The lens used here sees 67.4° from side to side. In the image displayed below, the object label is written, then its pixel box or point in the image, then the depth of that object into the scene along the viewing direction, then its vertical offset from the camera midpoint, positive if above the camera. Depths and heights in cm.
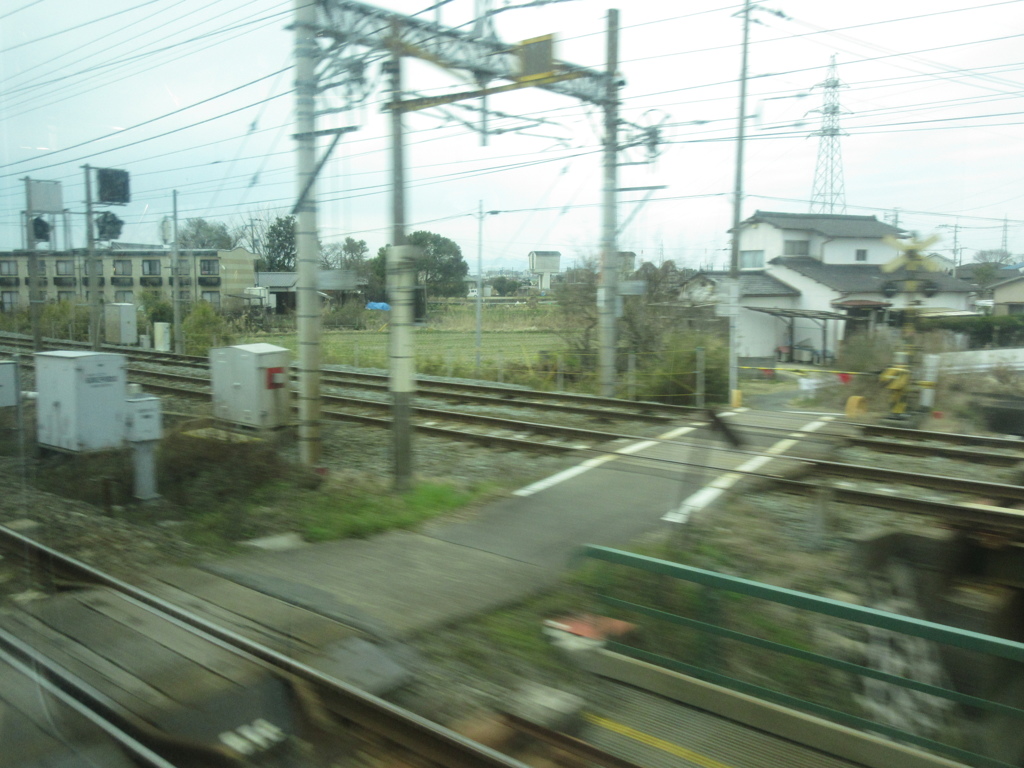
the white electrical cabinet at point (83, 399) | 859 -96
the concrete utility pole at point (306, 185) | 888 +154
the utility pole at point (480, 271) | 2261 +141
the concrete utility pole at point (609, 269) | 1468 +100
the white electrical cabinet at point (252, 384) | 1054 -96
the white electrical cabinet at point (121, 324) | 1375 -16
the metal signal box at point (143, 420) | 780 -107
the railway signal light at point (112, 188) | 1006 +169
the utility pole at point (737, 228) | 1396 +178
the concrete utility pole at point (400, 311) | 830 +8
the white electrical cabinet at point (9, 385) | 975 -91
